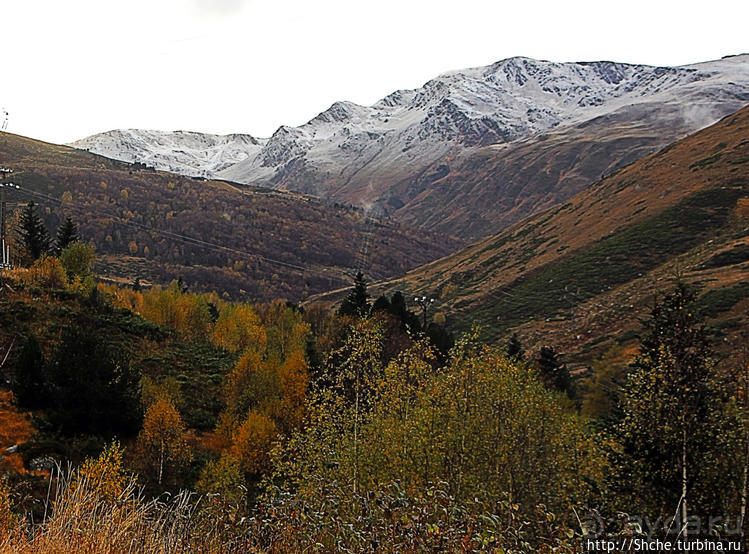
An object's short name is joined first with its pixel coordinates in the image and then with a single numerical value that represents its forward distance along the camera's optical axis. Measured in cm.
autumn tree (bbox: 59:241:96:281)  6625
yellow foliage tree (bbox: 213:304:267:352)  7633
